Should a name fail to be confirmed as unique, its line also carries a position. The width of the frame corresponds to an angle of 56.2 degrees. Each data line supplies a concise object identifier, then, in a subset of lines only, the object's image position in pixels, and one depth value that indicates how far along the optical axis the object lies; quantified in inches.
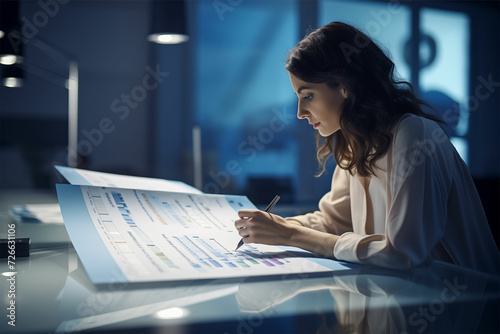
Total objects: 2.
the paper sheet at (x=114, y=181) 38.8
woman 28.5
